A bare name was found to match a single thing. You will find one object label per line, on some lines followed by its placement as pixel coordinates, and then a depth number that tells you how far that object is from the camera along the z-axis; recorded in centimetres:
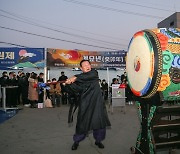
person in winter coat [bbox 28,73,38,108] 1166
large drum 354
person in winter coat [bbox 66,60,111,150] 459
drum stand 382
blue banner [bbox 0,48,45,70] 1234
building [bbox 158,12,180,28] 3403
